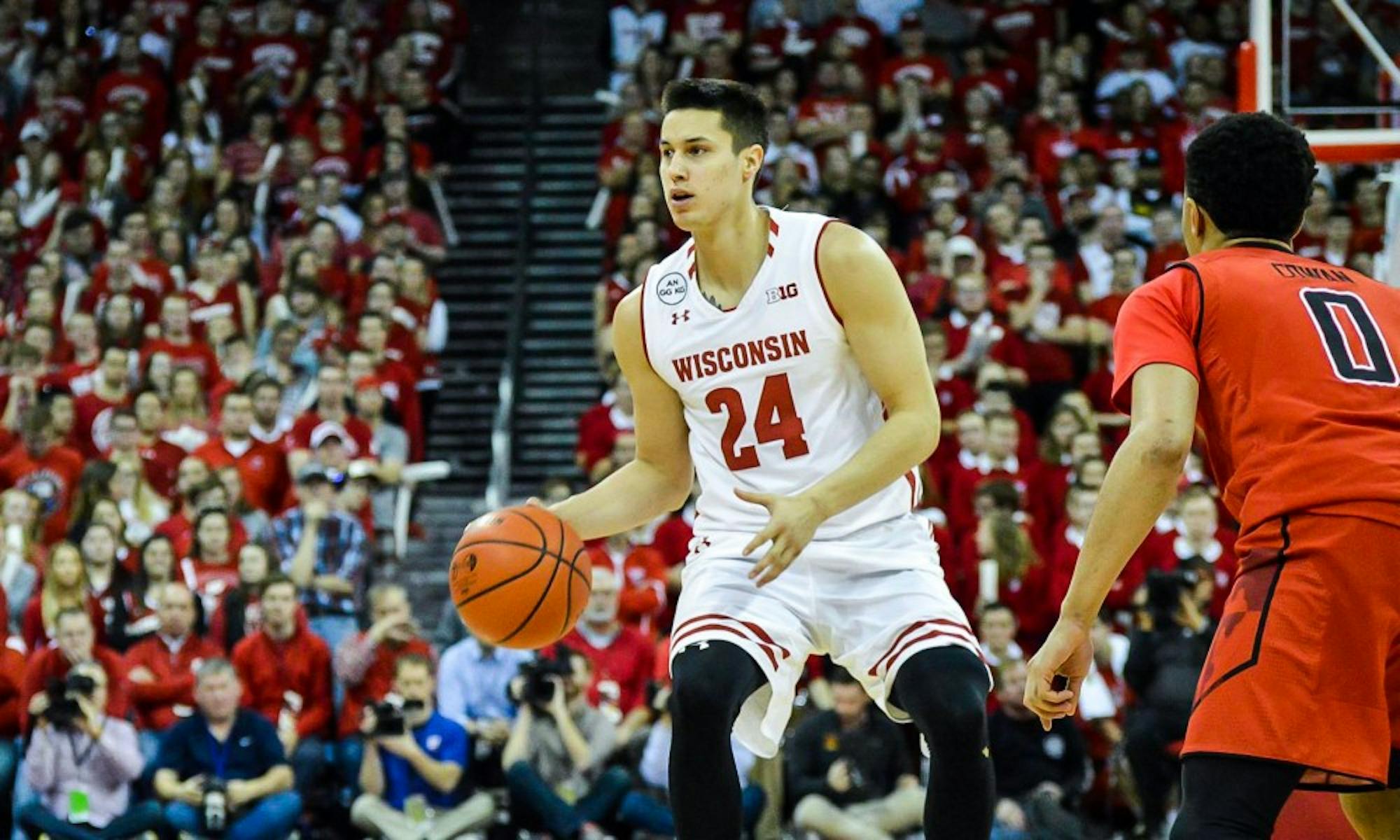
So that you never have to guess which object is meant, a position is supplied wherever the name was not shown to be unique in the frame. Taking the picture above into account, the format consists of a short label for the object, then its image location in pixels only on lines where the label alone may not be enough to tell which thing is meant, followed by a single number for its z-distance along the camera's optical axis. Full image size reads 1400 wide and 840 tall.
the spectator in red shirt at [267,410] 12.71
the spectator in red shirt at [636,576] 11.19
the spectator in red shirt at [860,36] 16.27
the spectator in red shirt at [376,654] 10.84
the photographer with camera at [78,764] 10.35
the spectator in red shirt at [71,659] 10.66
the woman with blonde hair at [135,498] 12.05
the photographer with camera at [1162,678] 9.91
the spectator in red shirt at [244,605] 11.16
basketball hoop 9.03
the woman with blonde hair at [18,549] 11.66
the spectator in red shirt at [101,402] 12.91
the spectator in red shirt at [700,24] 16.58
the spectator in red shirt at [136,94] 16.92
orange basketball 5.32
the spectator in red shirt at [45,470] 12.20
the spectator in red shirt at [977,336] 12.56
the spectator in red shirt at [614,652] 10.82
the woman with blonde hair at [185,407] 12.88
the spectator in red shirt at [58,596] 11.24
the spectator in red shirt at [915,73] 15.60
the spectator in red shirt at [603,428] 12.53
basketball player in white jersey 5.03
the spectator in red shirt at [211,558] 11.46
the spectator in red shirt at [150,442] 12.39
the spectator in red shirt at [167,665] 10.78
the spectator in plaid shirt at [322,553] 11.52
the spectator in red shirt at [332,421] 12.59
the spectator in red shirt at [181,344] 13.45
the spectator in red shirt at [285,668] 10.89
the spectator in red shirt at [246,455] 12.41
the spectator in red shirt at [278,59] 17.08
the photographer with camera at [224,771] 10.27
